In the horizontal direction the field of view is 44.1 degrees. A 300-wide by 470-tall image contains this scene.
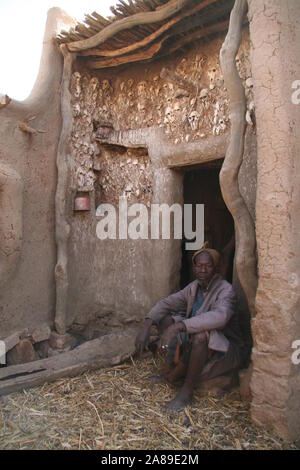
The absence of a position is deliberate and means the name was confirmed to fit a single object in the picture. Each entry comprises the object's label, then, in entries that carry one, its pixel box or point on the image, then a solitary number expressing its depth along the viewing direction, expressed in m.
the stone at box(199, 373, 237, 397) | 3.18
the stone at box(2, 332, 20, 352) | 3.96
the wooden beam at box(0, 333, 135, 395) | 3.31
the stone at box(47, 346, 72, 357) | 4.31
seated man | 2.98
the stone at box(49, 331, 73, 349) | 4.38
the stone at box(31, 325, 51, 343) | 4.30
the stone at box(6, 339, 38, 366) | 4.02
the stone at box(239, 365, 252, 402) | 2.96
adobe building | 2.54
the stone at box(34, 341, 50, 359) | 4.38
